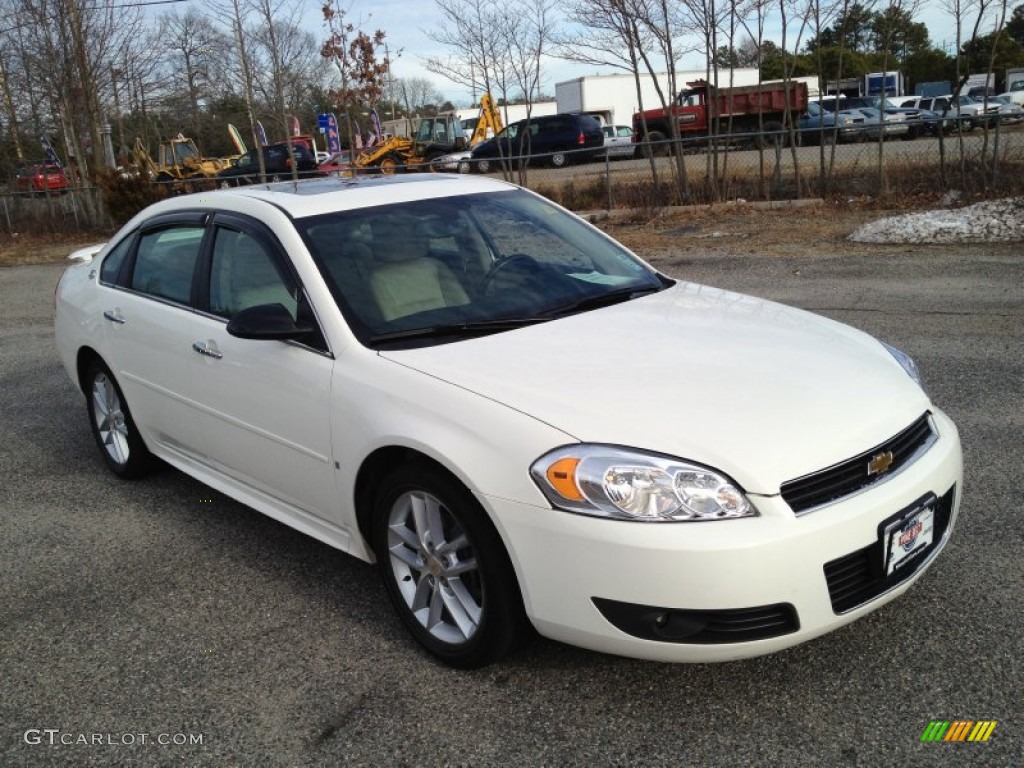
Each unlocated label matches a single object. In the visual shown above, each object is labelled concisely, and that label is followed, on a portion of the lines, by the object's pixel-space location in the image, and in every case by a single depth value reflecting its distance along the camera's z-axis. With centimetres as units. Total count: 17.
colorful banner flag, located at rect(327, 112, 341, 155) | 3541
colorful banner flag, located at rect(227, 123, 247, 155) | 3801
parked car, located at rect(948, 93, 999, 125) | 3519
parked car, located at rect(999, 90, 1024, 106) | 3809
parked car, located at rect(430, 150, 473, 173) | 3011
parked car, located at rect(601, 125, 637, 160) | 3680
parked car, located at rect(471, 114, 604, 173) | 3288
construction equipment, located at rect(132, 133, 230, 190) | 3428
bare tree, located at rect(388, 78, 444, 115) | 6906
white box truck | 4534
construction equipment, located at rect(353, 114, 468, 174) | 3344
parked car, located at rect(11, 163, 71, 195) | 2342
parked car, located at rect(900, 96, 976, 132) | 3684
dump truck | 3070
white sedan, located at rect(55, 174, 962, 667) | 260
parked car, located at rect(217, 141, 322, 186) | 3422
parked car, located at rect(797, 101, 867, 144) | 2134
